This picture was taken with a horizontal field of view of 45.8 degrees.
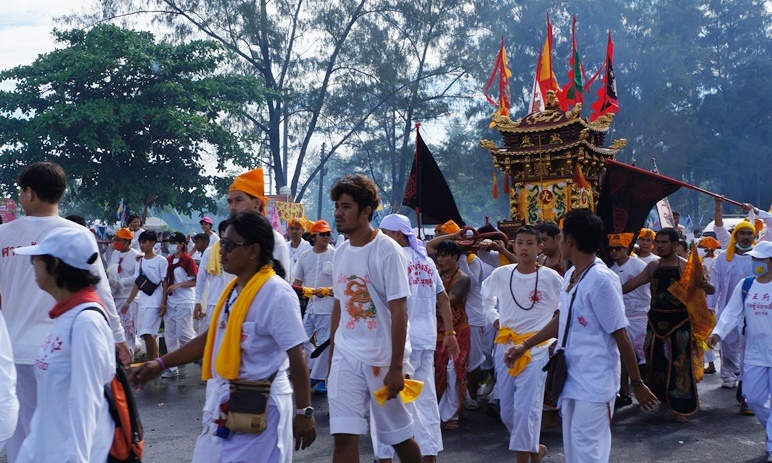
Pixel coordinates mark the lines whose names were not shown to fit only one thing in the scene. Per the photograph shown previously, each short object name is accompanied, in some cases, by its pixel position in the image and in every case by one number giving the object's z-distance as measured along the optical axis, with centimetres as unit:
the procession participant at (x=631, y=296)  1021
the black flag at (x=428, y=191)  1155
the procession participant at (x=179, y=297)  1223
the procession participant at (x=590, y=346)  529
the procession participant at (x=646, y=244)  1091
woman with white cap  346
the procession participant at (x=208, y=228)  1337
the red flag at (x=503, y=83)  1488
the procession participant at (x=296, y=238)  1341
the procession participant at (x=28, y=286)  521
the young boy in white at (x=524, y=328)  676
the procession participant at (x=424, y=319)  695
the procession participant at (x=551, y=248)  736
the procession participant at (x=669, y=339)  950
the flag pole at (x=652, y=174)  935
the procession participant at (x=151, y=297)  1195
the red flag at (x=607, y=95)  1403
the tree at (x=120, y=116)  2770
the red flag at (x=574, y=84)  1486
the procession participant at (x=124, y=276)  1290
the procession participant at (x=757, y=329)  781
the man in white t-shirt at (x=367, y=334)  536
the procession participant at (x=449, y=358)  906
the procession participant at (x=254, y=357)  414
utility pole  4142
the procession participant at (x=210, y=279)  715
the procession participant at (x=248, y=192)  607
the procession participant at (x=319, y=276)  1119
